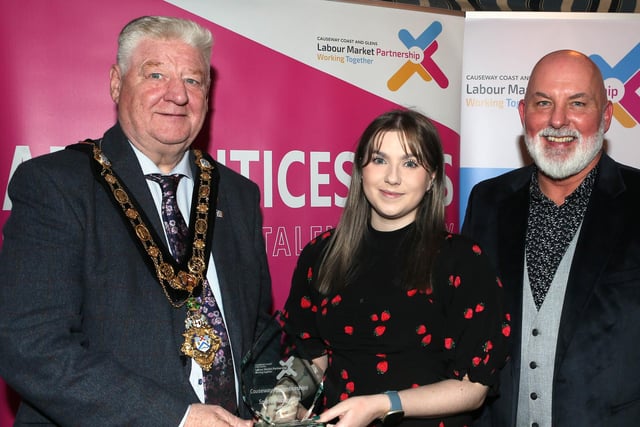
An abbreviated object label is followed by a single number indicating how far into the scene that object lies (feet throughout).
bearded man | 8.34
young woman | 7.28
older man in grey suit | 6.35
